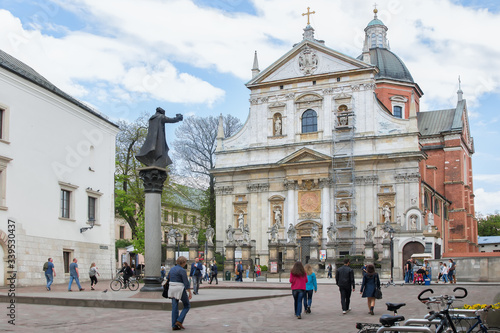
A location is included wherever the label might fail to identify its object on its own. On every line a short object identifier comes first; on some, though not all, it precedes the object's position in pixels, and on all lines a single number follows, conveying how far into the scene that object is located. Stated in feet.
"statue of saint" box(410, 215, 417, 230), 142.41
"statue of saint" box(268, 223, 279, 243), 156.72
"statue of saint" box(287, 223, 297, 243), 158.30
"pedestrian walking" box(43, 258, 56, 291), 77.52
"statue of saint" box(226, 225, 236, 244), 167.70
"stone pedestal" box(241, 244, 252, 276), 154.30
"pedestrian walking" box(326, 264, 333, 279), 136.46
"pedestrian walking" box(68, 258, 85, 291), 77.61
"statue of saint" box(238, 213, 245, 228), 179.32
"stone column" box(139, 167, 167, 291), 57.16
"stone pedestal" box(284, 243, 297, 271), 149.07
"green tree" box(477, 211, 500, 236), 329.52
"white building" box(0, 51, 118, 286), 85.87
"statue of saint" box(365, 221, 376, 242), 144.87
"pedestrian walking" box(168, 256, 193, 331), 39.45
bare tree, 201.26
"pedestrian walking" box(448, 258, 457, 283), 107.45
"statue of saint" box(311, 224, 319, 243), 153.99
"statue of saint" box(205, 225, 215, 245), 159.74
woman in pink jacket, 48.85
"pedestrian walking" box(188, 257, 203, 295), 70.95
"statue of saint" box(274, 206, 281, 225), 174.81
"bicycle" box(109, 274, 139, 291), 80.89
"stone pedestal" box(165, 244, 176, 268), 159.02
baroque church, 165.07
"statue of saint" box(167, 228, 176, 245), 163.84
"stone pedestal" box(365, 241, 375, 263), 139.95
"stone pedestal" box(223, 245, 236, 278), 153.69
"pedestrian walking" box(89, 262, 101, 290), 82.48
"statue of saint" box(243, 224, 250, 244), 162.09
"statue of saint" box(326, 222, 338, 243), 152.15
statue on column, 59.62
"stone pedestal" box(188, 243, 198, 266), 159.12
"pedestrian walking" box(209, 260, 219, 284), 117.63
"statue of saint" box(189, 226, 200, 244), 161.17
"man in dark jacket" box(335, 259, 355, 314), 51.78
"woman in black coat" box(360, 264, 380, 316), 50.44
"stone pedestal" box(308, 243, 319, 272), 144.79
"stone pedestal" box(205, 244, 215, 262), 159.00
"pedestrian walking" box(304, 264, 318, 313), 52.60
